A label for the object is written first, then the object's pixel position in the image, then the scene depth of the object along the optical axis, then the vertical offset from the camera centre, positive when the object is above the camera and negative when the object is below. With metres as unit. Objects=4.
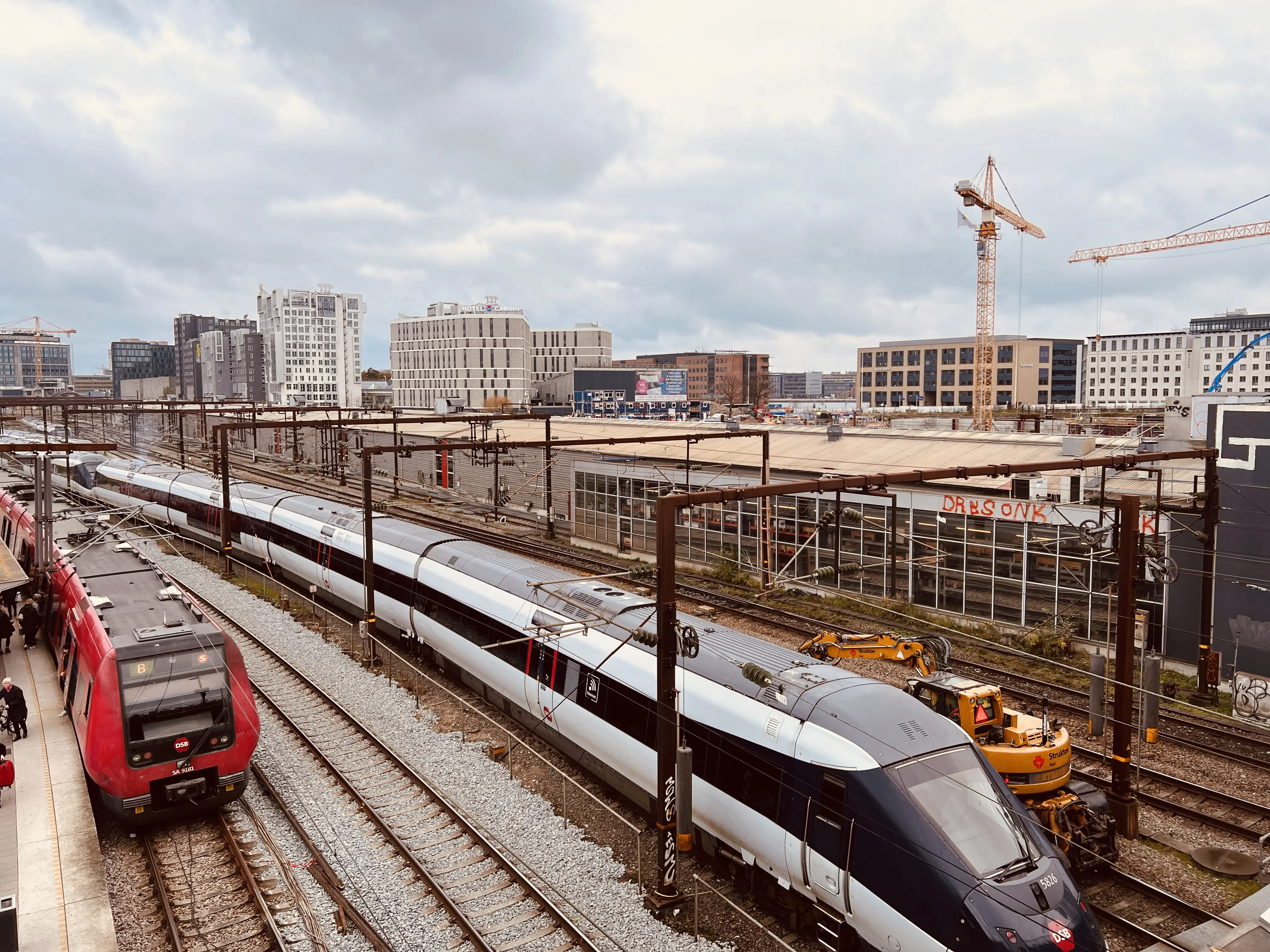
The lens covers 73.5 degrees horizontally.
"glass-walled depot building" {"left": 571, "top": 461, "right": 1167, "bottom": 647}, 24.62 -4.86
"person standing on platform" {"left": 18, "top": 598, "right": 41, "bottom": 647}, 23.88 -5.92
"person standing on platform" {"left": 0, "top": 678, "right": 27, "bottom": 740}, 16.56 -5.67
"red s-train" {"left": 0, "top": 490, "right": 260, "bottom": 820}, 13.49 -4.84
